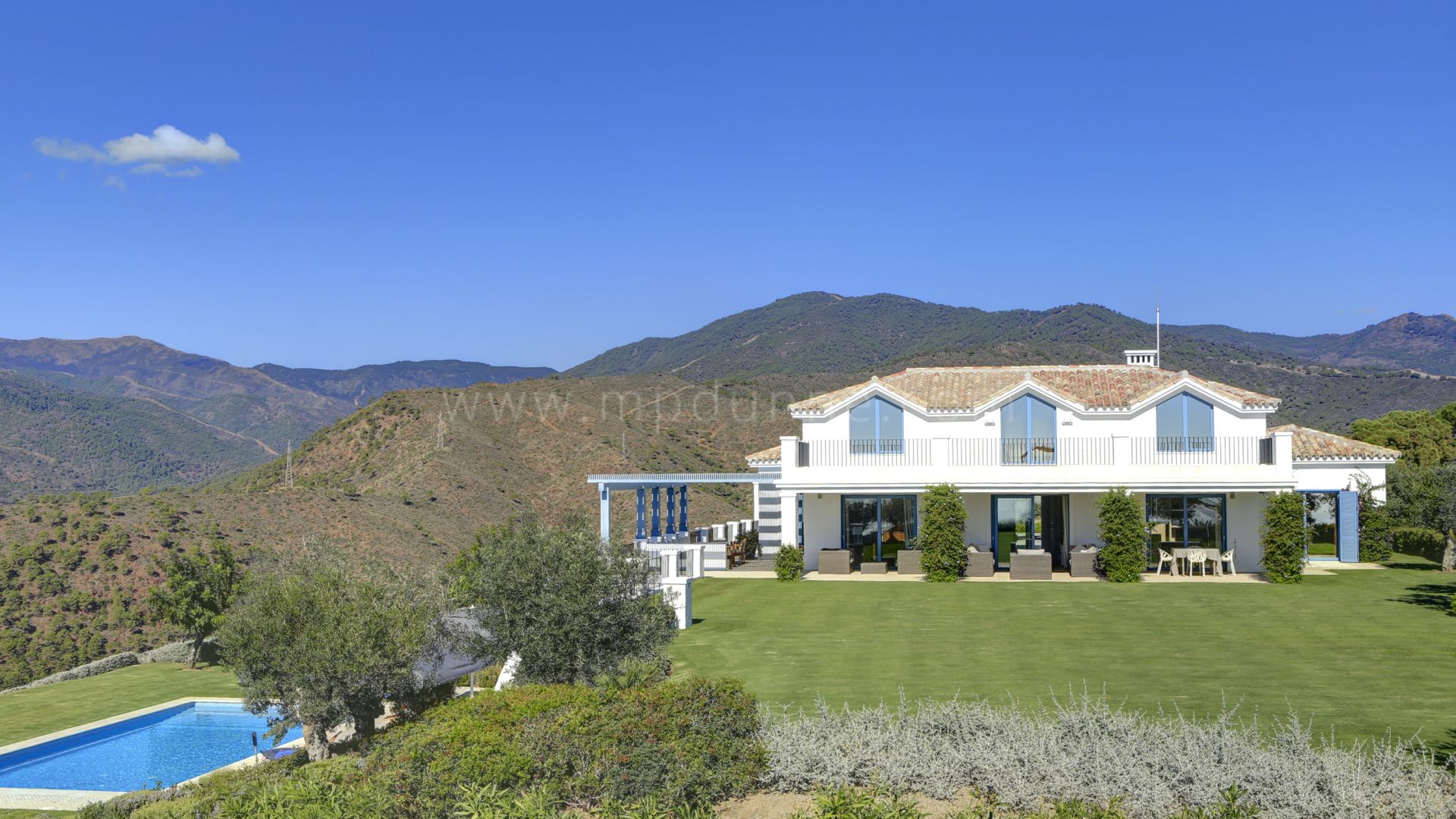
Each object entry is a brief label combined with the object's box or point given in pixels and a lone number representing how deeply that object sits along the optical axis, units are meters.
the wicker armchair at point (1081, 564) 21.11
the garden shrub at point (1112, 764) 7.34
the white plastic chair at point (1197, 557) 21.12
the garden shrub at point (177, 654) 19.77
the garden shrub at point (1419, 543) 24.02
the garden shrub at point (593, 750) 8.03
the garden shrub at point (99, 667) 19.48
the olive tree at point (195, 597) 19.19
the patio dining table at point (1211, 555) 21.22
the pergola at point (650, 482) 25.52
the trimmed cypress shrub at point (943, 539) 20.91
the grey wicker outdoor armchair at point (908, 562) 22.28
